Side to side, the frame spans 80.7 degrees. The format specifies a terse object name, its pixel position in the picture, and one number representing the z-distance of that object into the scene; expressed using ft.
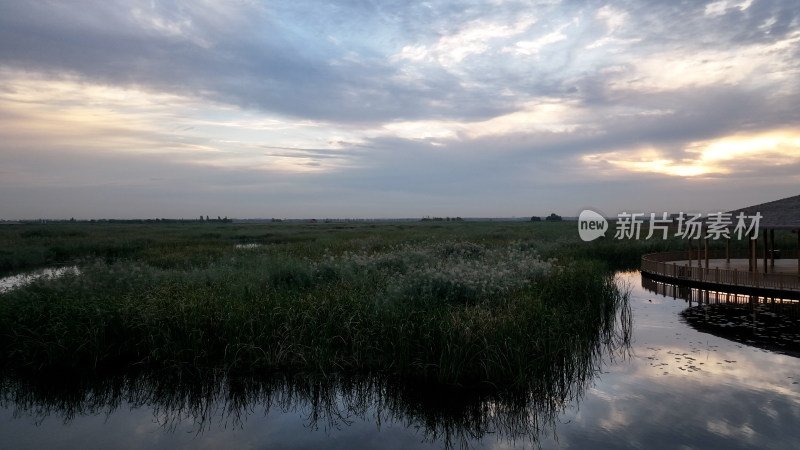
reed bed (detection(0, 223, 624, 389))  33.31
